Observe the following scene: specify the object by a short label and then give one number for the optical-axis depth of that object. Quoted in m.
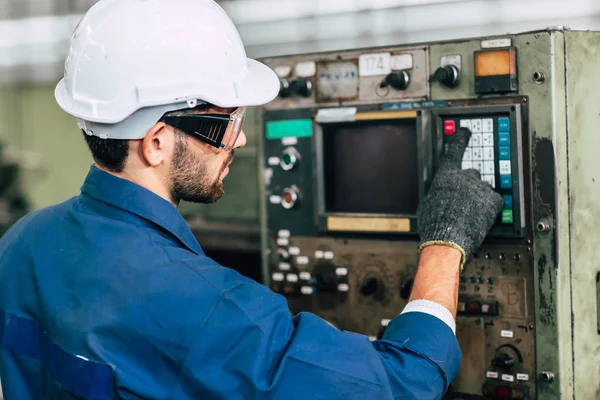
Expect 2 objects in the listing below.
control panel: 1.53
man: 1.09
